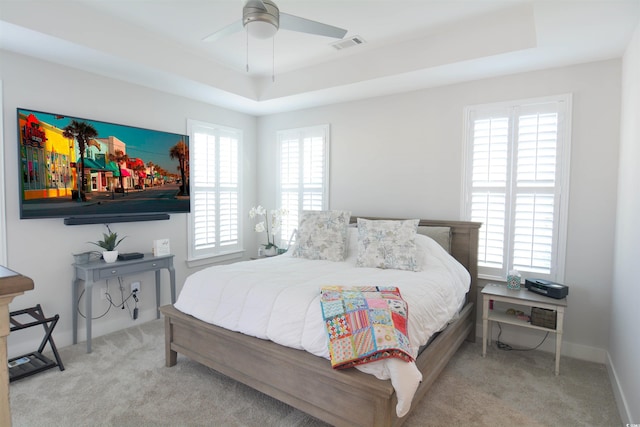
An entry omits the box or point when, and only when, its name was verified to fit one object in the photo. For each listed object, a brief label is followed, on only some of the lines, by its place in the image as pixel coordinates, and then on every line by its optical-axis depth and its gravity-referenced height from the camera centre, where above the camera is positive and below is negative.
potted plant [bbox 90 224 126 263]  3.21 -0.54
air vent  3.15 +1.41
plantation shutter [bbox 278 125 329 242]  4.49 +0.27
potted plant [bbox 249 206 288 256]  4.43 -0.44
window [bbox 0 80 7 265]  2.78 -0.22
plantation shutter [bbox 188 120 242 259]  4.25 +0.01
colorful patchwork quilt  1.75 -0.73
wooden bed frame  1.77 -1.11
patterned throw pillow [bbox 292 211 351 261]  3.46 -0.46
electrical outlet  3.70 -1.04
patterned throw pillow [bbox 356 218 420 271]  3.03 -0.48
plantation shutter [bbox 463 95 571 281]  3.06 +0.10
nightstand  2.70 -0.89
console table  3.01 -0.76
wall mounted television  2.88 +0.19
